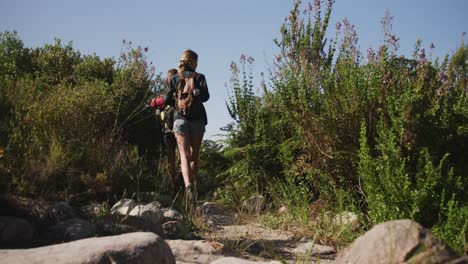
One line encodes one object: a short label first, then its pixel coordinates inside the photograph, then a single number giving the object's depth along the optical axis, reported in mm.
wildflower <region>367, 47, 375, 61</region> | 5258
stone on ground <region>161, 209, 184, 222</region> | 4887
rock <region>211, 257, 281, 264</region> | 3224
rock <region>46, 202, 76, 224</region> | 4461
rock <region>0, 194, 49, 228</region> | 4246
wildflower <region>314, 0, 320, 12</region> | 6855
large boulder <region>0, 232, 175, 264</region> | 2723
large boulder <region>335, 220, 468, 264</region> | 2062
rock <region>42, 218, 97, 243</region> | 4070
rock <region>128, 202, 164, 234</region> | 4523
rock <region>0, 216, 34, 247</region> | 3883
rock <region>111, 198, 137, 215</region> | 5005
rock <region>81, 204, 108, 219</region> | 4804
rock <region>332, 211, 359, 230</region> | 4516
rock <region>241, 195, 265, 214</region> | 5949
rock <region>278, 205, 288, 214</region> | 5704
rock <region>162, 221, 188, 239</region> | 4535
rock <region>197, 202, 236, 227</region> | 5396
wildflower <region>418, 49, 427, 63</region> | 4809
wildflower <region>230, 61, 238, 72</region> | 7495
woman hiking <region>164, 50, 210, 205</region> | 6113
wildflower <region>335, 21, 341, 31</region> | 6355
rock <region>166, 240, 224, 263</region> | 3738
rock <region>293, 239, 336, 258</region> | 4092
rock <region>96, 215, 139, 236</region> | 4336
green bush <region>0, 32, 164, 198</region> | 5164
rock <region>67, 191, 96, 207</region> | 5434
